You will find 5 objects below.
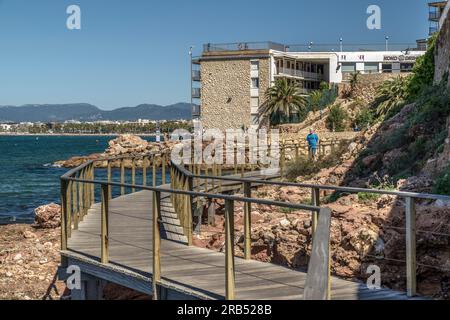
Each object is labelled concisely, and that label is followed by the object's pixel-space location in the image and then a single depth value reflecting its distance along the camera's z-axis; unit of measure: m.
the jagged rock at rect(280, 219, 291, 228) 12.66
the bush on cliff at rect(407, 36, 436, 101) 26.81
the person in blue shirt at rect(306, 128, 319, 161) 27.05
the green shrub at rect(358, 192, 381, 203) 12.92
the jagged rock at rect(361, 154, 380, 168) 19.20
